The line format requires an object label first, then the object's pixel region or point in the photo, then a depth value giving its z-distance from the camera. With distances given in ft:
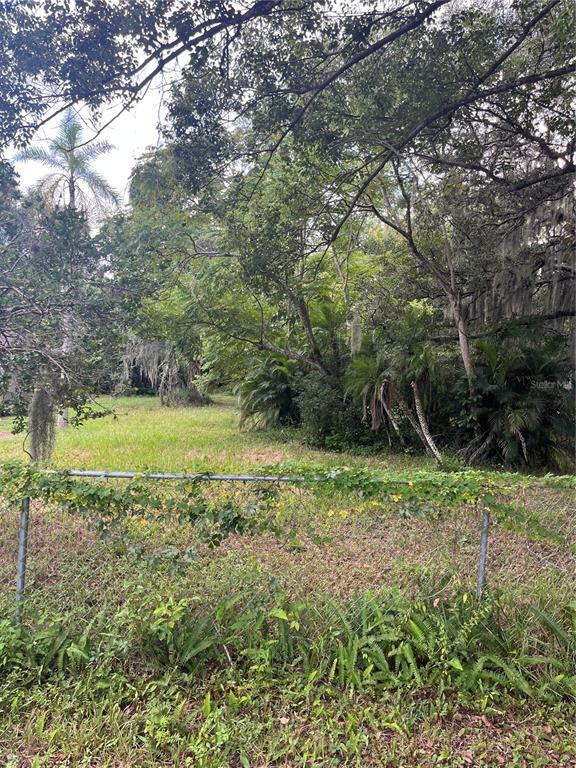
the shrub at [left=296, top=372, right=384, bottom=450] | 24.06
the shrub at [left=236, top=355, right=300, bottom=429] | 30.04
